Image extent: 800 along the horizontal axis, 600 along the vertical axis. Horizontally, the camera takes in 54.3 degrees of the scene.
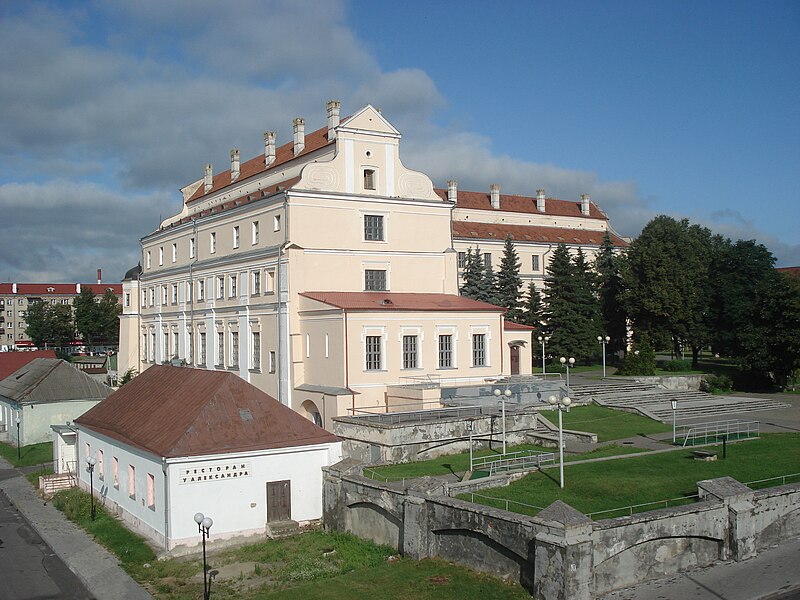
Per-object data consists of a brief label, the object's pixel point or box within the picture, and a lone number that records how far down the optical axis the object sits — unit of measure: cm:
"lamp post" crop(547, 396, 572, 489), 2133
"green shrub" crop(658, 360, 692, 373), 5310
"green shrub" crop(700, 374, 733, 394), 4494
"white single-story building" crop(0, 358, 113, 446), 4269
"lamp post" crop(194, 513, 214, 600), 1850
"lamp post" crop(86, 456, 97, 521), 2791
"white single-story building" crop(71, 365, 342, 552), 2311
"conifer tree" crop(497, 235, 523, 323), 5681
